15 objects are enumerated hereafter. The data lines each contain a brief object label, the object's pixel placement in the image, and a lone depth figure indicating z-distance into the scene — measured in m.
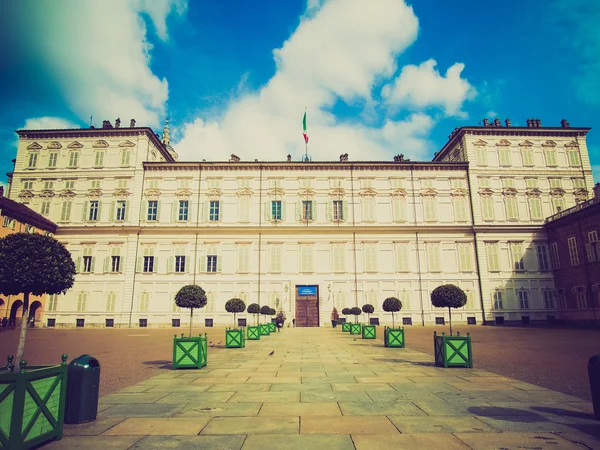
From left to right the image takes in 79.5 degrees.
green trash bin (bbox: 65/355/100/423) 5.50
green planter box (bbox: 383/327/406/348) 16.12
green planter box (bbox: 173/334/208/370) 10.66
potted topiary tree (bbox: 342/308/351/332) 26.84
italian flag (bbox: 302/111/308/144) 38.52
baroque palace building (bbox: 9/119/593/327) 32.72
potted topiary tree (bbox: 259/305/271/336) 24.15
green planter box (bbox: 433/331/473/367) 10.58
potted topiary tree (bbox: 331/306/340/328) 32.43
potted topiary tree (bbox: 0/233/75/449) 4.30
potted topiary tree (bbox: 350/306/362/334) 24.05
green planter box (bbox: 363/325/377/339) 20.64
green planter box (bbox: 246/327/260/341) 20.58
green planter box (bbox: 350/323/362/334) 24.05
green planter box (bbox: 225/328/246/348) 16.45
